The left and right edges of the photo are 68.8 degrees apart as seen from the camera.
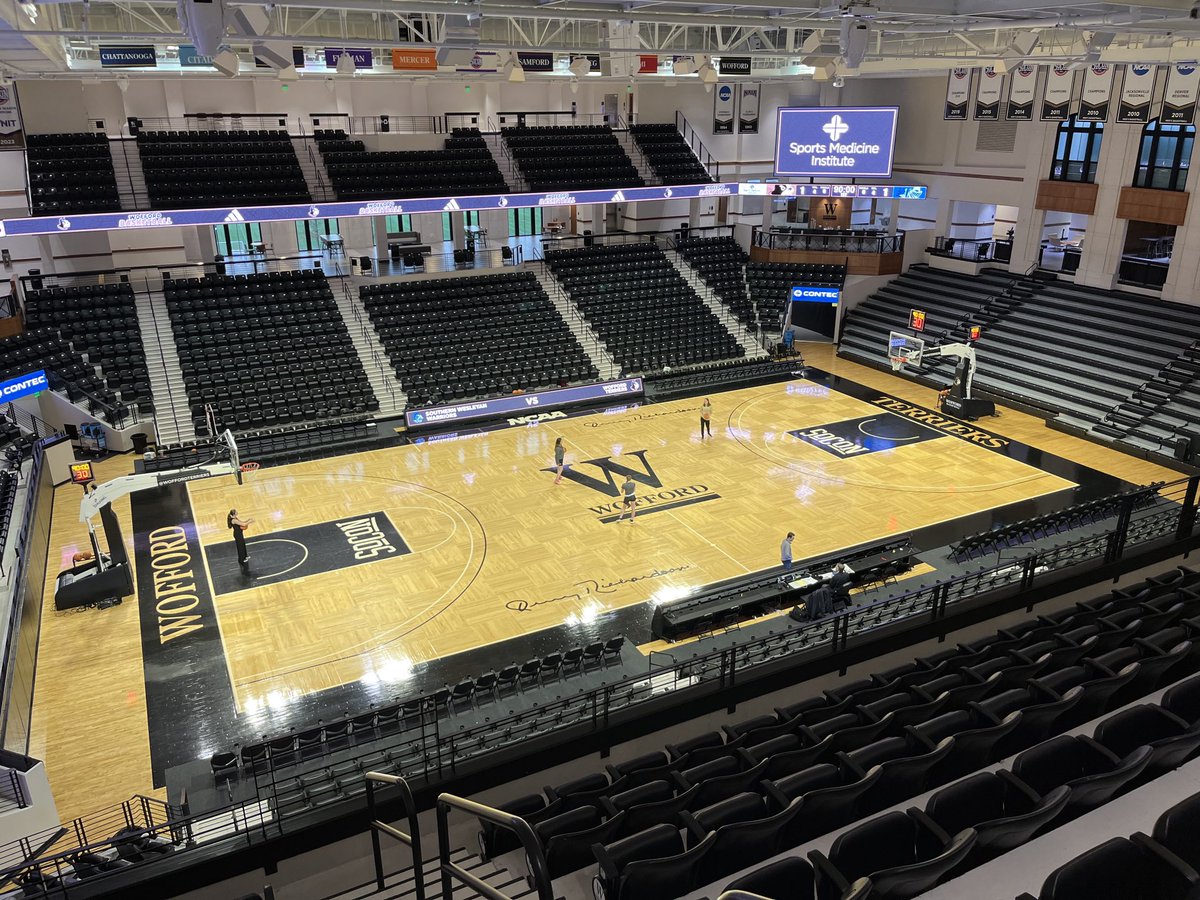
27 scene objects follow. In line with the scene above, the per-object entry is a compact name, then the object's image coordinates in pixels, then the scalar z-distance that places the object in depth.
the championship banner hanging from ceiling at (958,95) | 25.09
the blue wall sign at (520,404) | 23.86
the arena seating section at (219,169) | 27.44
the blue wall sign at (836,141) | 29.61
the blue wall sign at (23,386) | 19.12
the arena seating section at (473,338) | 25.50
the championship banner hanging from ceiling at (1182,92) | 19.47
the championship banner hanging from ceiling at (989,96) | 22.83
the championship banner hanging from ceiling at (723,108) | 35.16
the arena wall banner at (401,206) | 23.25
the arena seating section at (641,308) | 28.55
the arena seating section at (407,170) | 29.91
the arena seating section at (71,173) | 26.03
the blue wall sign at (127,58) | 18.87
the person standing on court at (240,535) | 15.93
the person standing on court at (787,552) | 15.17
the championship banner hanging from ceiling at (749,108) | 35.34
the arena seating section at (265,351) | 23.33
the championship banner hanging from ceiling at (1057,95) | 21.33
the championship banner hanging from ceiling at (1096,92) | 20.75
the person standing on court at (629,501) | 17.94
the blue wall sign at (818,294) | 30.70
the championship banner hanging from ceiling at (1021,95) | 22.01
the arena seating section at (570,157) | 32.22
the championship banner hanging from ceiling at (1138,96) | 20.72
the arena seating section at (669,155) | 33.59
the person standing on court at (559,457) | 19.70
